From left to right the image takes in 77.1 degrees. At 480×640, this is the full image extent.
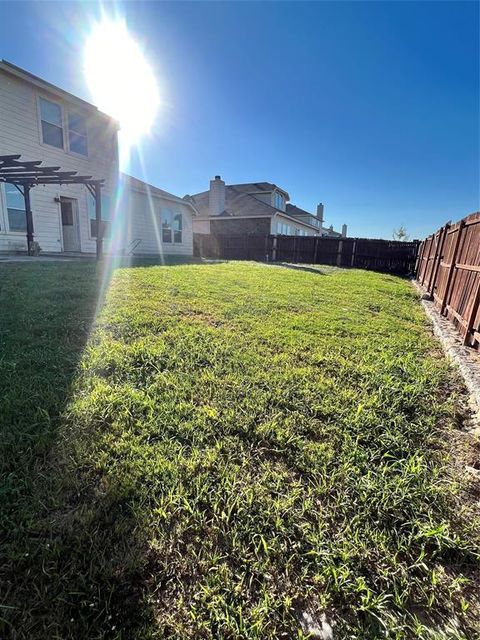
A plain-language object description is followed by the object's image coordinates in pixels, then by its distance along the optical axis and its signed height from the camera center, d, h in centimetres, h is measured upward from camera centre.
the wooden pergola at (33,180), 806 +162
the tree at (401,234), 4722 +430
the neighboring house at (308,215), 3365 +450
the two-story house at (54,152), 884 +285
